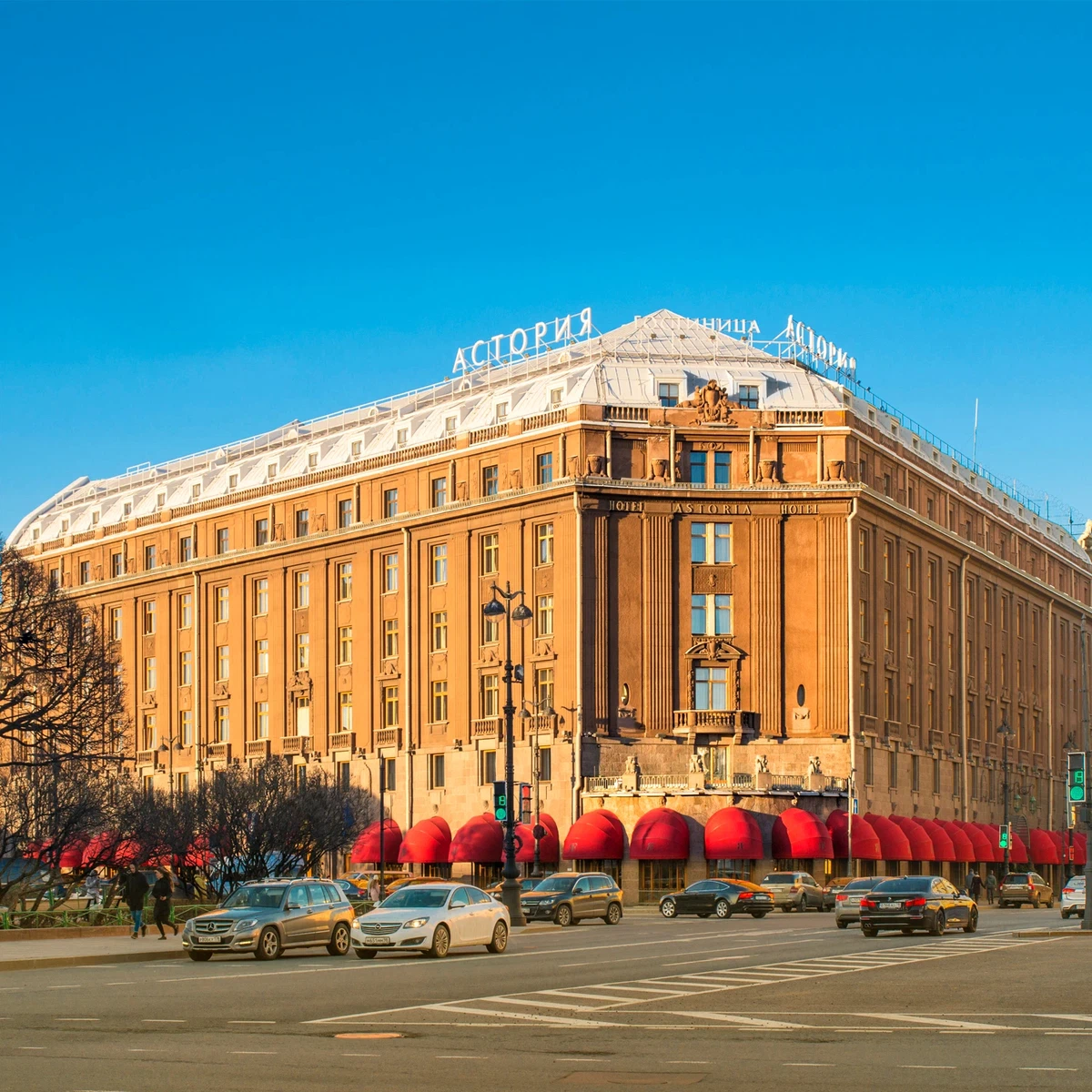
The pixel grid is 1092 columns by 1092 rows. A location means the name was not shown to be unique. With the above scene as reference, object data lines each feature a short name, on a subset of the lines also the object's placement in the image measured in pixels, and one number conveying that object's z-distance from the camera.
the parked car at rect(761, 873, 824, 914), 70.94
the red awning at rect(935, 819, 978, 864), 96.31
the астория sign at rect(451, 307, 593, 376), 98.31
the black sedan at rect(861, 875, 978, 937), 46.53
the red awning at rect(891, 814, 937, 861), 90.31
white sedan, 37.12
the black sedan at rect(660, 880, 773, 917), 65.44
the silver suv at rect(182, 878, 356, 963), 36.84
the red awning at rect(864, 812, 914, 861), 87.00
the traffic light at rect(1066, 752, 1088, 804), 48.97
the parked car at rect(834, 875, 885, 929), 51.62
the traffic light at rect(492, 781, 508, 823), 53.91
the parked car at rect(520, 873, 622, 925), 56.91
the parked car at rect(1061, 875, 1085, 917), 62.59
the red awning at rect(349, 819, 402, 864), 93.56
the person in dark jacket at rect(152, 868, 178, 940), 43.38
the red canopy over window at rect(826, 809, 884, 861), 85.00
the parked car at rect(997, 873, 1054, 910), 86.38
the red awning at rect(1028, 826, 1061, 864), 108.88
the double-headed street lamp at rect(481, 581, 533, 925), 52.72
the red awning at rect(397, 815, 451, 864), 90.88
